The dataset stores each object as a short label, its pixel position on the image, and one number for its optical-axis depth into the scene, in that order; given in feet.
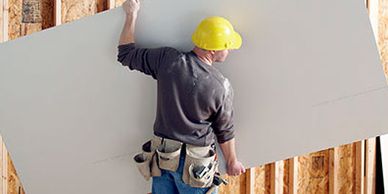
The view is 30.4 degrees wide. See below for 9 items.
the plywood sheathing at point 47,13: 11.04
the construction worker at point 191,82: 7.90
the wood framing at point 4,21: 10.61
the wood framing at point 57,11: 10.82
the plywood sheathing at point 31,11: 10.93
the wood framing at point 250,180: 12.61
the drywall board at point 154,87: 8.32
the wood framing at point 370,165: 13.37
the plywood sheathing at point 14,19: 10.82
